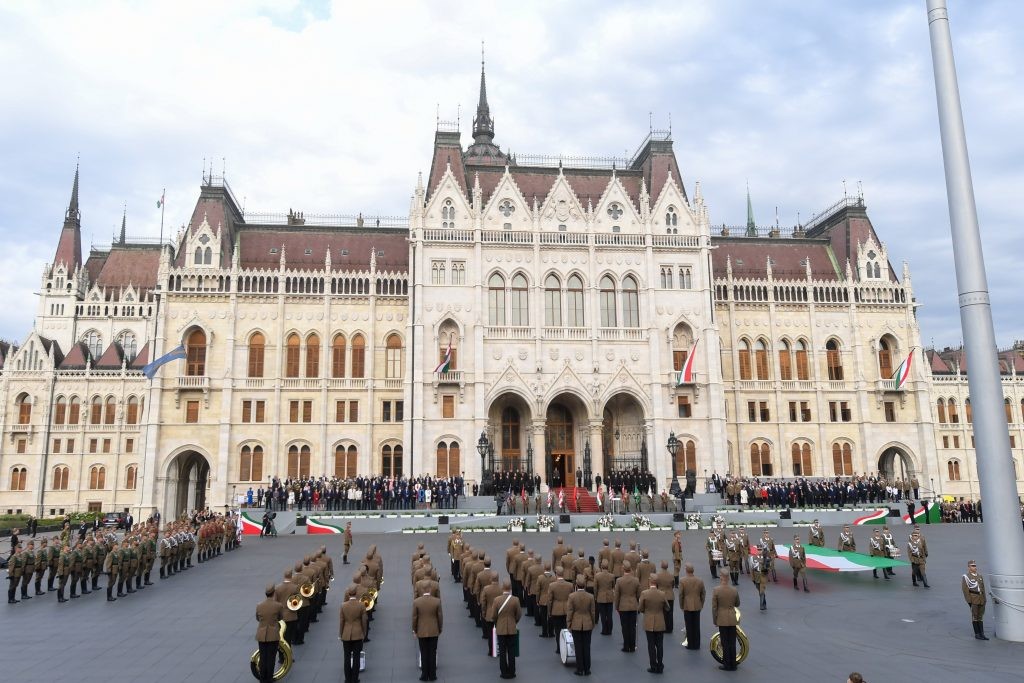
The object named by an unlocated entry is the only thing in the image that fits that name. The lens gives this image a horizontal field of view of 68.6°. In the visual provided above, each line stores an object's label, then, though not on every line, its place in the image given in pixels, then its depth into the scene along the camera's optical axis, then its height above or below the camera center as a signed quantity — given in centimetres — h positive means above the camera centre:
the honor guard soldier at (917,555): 2047 -265
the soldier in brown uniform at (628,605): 1405 -265
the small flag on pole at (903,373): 5062 +568
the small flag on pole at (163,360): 4156 +602
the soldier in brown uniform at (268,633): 1189 -261
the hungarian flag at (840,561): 2161 -299
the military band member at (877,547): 2236 -265
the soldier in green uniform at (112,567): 2052 -263
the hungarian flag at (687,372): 4743 +557
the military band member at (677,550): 2133 -256
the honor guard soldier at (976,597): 1463 -272
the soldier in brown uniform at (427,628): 1233 -264
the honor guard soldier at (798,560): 2017 -270
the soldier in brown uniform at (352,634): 1211 -267
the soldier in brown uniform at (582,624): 1275 -271
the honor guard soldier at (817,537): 2453 -253
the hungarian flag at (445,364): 4612 +611
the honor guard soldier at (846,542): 2339 -259
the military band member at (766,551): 1925 -234
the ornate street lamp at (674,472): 4291 -22
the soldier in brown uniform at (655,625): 1277 -275
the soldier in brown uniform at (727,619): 1278 -271
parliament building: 4869 +819
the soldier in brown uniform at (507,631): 1241 -273
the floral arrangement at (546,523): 3659 -289
